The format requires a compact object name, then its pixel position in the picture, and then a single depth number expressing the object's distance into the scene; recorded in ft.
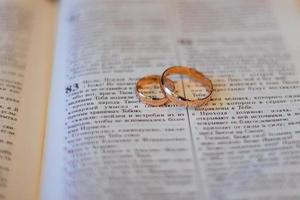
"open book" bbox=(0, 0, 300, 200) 0.55
